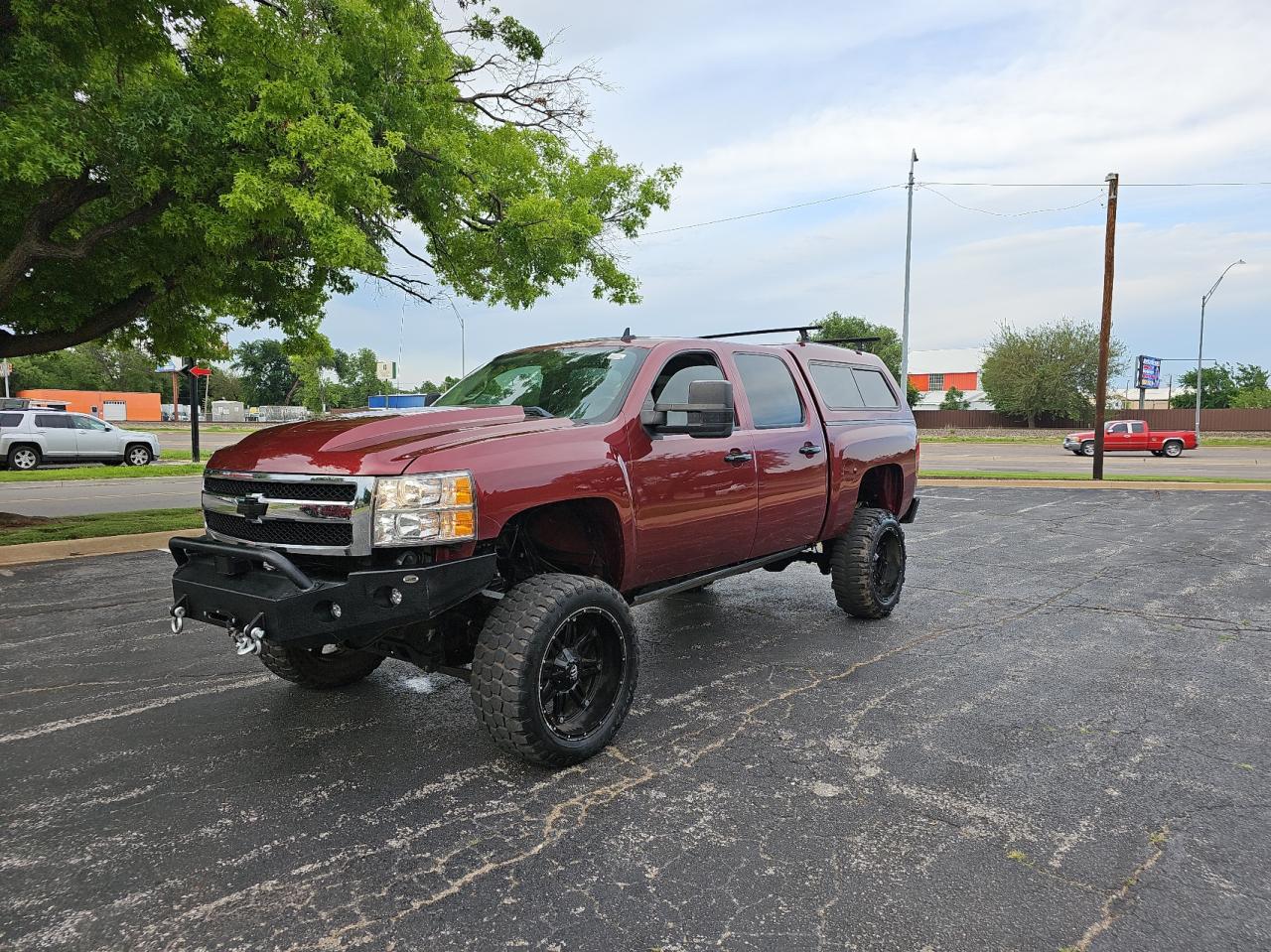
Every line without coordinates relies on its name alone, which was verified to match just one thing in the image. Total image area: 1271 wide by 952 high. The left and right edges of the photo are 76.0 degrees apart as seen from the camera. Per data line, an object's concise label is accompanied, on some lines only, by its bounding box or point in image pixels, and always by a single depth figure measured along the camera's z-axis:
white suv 22.80
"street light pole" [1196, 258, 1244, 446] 35.16
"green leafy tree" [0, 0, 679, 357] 7.84
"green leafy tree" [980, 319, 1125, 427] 53.69
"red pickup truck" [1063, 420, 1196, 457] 34.25
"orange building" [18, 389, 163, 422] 68.88
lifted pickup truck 3.27
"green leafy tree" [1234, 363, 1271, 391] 90.16
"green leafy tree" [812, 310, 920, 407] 77.06
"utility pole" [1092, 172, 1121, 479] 19.88
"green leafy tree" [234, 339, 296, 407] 111.87
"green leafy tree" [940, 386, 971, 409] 80.12
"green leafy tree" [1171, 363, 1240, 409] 84.62
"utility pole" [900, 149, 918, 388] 25.61
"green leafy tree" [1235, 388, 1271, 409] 72.69
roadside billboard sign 51.16
